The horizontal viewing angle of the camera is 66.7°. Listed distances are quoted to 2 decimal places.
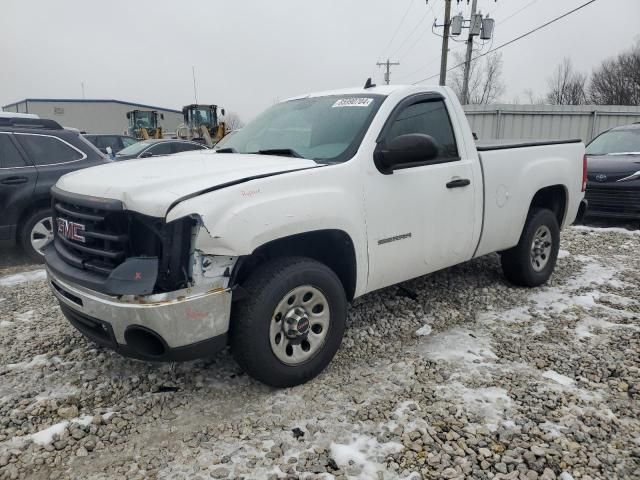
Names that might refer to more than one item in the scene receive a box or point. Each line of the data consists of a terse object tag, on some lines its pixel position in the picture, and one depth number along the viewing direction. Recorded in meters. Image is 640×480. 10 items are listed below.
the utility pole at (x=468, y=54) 24.31
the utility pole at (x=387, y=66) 50.97
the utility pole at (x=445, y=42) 22.30
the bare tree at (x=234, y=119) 73.50
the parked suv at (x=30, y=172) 5.74
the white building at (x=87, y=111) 54.06
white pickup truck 2.54
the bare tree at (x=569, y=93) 57.20
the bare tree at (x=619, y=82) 49.97
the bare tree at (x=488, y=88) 51.71
